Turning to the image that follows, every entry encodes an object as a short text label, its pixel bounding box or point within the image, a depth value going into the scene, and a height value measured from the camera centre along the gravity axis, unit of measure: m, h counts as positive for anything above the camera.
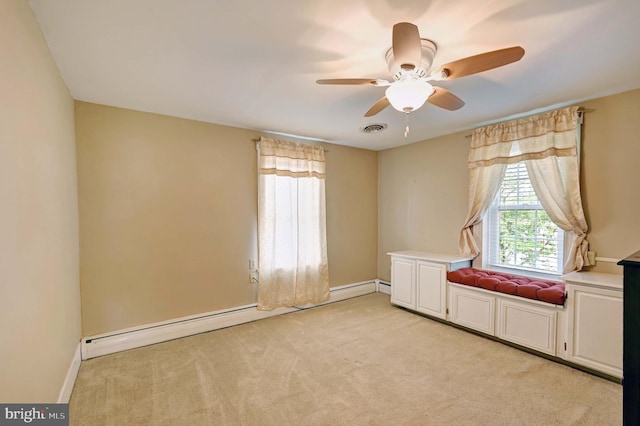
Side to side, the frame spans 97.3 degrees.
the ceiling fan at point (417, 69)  1.43 +0.80
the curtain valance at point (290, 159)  3.63 +0.67
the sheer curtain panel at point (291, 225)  3.63 -0.24
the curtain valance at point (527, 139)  2.77 +0.74
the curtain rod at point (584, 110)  2.71 +0.93
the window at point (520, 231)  3.04 -0.28
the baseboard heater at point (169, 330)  2.68 -1.31
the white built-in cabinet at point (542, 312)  2.24 -1.03
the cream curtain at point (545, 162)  2.73 +0.48
